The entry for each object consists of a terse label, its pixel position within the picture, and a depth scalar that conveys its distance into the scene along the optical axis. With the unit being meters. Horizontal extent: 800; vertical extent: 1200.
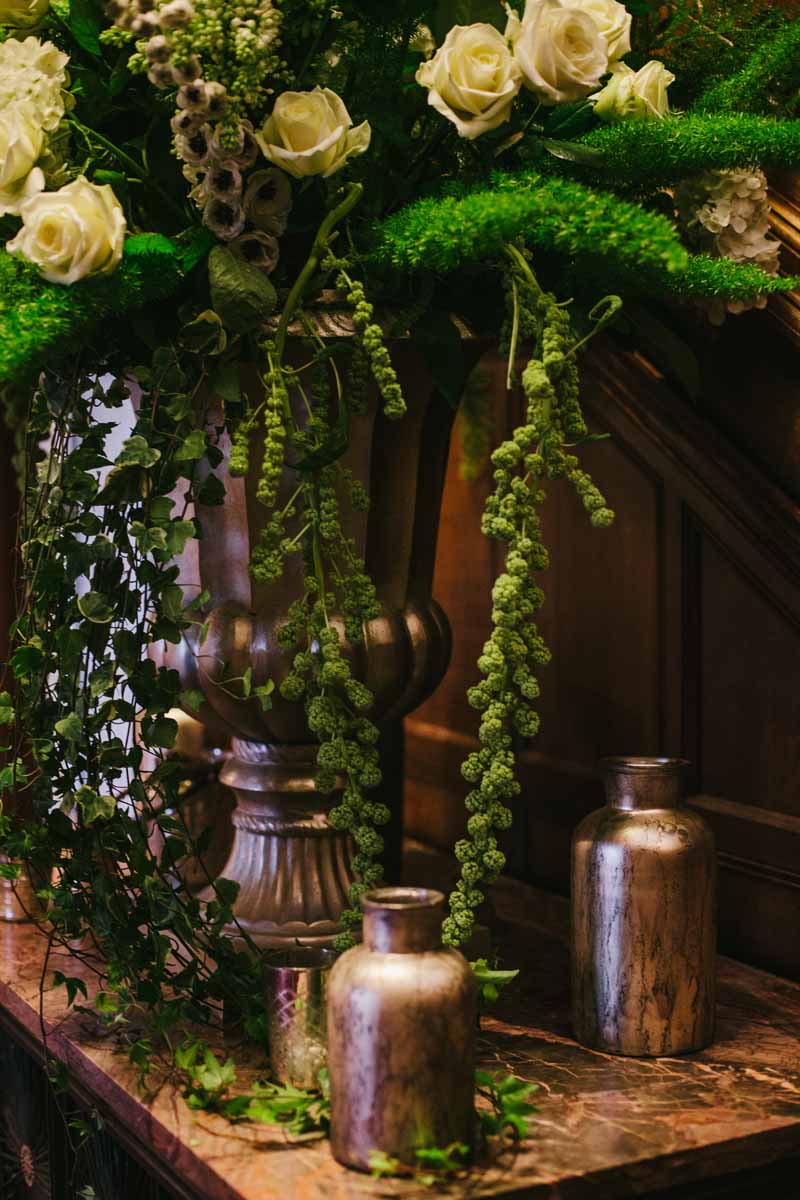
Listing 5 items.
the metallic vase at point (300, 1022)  1.01
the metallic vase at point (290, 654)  1.18
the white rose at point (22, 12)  1.11
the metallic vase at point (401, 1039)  0.85
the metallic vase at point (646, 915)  1.06
